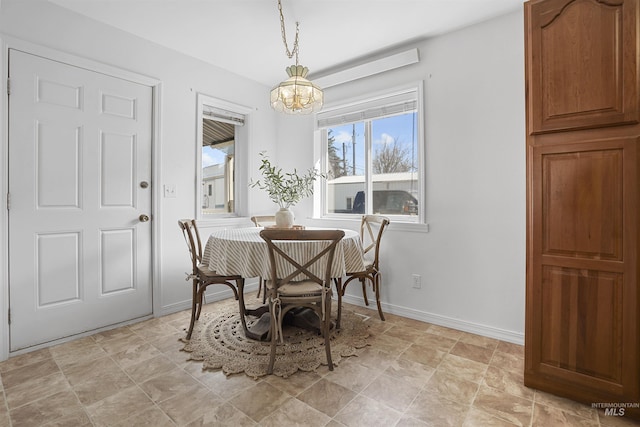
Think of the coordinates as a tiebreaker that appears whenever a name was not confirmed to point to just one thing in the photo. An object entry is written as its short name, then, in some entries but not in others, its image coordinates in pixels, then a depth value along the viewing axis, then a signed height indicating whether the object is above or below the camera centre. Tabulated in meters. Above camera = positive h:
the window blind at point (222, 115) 3.37 +1.13
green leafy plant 2.58 +0.19
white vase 2.59 -0.04
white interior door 2.16 +0.11
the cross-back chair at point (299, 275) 1.85 -0.40
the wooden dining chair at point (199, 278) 2.38 -0.50
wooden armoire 1.49 +0.07
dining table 2.04 -0.30
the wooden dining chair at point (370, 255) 2.63 -0.41
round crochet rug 1.97 -0.97
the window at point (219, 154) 3.29 +0.70
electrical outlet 2.82 -0.63
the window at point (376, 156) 3.00 +0.61
